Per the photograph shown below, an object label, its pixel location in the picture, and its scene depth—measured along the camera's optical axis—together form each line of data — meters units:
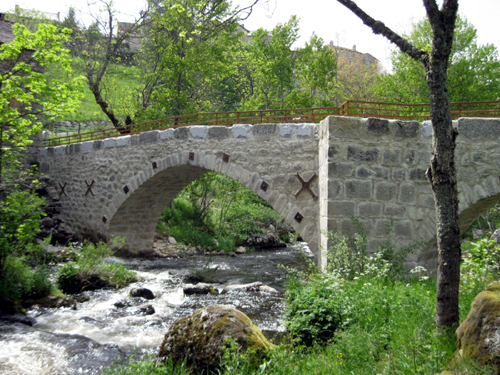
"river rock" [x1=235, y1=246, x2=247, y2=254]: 15.30
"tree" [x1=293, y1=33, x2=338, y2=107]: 18.11
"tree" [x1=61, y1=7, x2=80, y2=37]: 16.56
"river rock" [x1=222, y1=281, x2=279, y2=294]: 8.67
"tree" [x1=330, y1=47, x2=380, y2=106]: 23.97
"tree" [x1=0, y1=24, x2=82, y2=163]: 6.59
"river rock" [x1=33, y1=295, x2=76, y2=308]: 7.12
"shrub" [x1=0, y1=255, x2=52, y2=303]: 6.70
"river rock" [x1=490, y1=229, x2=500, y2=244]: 8.30
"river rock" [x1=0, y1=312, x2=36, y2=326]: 6.18
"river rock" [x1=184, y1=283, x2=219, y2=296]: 8.60
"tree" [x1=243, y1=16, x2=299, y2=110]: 18.06
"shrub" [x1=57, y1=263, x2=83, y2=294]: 8.10
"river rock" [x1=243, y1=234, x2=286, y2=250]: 16.45
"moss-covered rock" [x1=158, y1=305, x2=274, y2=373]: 3.84
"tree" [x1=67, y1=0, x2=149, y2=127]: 16.30
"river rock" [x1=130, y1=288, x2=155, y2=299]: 8.19
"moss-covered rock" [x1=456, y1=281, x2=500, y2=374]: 2.62
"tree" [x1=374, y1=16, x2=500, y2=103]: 15.55
